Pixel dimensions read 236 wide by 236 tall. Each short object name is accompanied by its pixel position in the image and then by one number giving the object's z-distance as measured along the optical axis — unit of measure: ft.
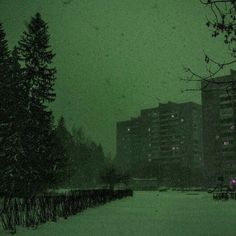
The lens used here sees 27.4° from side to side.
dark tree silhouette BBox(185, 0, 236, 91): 29.94
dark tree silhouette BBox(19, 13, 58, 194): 128.22
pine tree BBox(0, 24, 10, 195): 123.24
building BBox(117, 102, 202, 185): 588.09
